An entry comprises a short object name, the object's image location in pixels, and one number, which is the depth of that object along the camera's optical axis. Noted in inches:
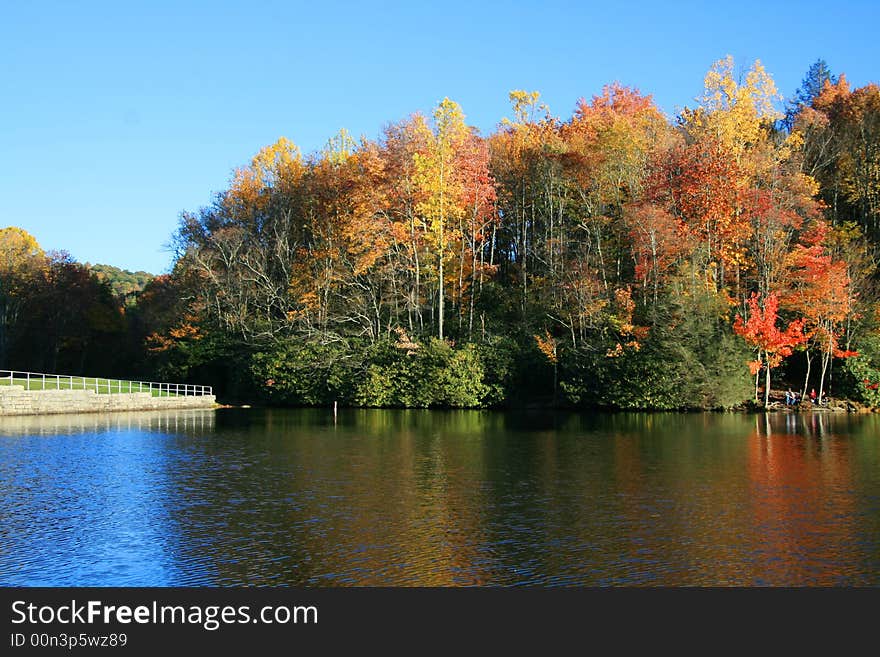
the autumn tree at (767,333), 1814.7
